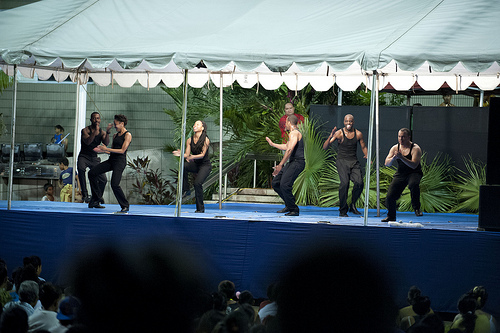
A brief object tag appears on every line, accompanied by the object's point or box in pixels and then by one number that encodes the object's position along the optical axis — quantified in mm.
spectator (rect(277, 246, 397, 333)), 8595
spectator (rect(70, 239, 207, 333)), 9306
